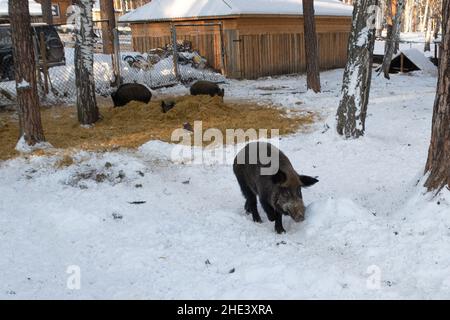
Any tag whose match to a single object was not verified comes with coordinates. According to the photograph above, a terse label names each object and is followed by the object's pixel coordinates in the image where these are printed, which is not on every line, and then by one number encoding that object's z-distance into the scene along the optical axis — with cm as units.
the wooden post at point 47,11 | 2698
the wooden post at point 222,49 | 2093
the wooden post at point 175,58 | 1805
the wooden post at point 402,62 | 2334
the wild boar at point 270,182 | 515
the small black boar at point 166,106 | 1238
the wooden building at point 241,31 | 2100
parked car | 1534
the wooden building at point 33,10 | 3091
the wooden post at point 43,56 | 1474
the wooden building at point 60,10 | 4532
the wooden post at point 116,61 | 1623
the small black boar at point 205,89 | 1451
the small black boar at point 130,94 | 1348
